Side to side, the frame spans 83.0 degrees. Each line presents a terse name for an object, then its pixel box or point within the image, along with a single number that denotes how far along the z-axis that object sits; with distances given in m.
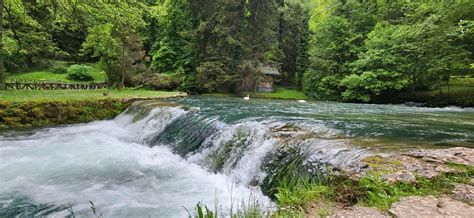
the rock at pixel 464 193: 2.73
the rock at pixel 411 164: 3.38
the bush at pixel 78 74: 28.45
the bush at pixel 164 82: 24.16
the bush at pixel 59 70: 30.09
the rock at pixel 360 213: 2.54
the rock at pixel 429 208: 2.46
